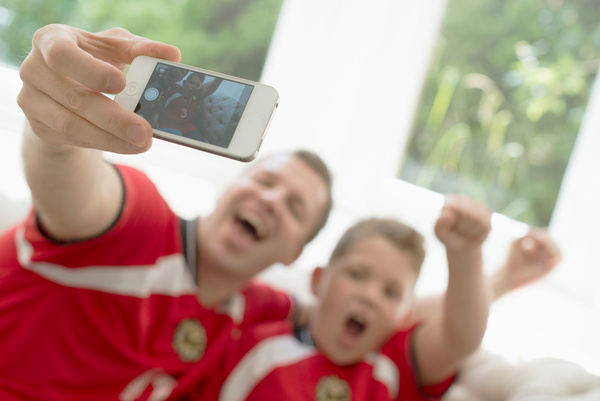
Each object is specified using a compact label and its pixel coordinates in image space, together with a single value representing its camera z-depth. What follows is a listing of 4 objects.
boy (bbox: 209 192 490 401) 0.91
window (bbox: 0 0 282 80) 1.63
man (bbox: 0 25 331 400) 0.57
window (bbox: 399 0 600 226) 1.78
